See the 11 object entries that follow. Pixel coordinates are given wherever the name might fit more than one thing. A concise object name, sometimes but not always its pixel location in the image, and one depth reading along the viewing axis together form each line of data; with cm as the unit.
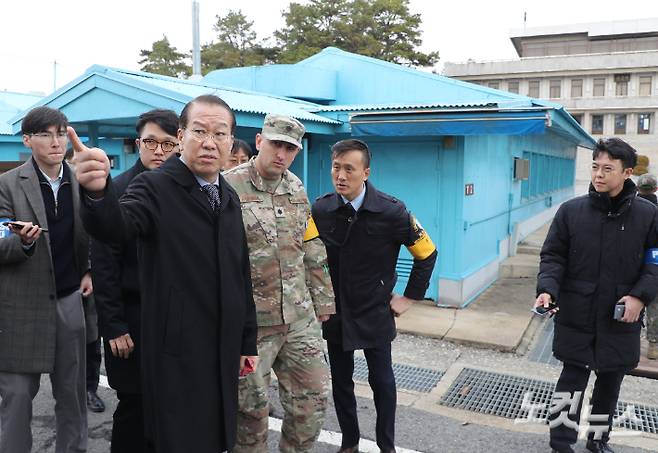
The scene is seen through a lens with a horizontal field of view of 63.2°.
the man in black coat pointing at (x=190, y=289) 202
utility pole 1345
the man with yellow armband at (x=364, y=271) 327
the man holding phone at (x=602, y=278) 317
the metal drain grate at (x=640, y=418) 387
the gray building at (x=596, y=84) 4359
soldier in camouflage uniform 272
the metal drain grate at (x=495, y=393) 415
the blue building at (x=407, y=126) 609
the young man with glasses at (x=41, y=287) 275
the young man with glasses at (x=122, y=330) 258
